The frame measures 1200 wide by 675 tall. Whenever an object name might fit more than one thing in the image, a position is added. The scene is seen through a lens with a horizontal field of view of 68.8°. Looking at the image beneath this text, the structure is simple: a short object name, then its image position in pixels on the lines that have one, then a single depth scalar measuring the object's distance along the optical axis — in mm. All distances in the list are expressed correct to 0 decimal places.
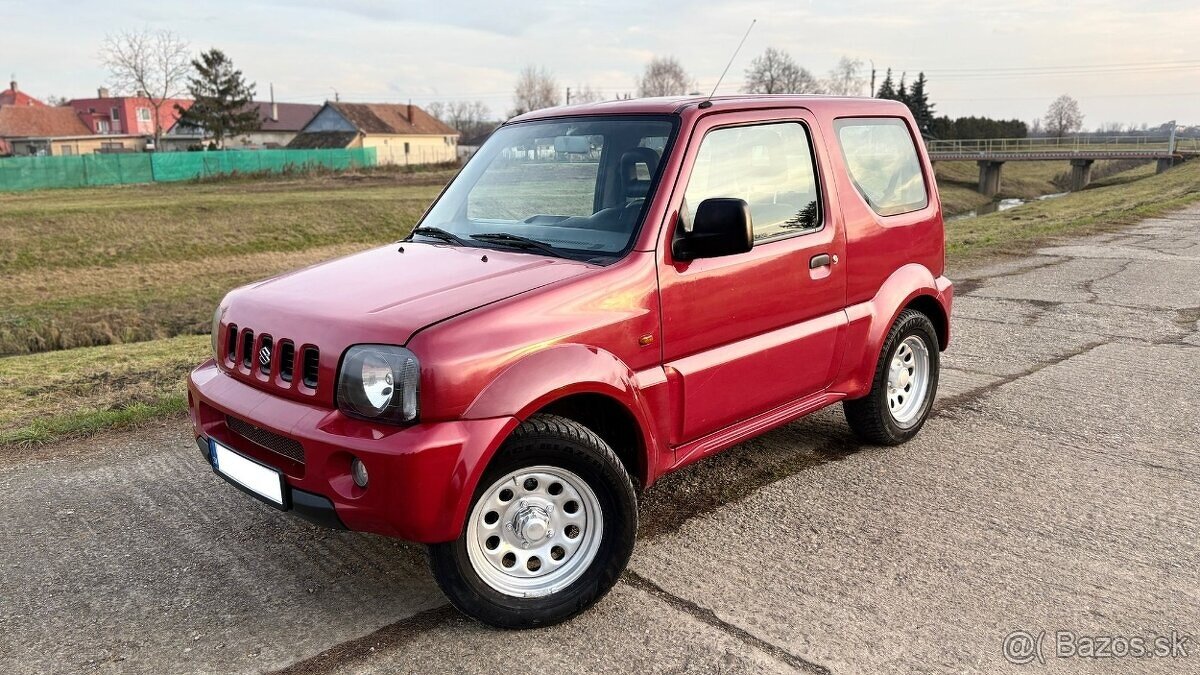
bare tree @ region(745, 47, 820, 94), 85812
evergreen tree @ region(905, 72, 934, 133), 80438
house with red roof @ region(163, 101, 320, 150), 71125
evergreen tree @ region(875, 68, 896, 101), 80625
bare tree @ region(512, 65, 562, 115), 98750
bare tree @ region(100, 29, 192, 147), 60719
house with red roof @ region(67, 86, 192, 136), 87312
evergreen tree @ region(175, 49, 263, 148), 65375
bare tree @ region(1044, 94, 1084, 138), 105812
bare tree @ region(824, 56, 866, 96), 93375
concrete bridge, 57219
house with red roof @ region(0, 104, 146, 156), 75312
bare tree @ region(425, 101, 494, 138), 124562
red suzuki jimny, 2902
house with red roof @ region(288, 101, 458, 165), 74125
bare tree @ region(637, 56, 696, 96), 86888
